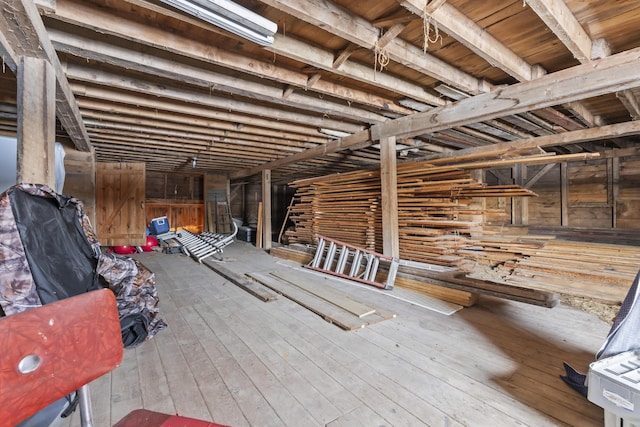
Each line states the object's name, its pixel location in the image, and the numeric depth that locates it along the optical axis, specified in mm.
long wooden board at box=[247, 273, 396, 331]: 2736
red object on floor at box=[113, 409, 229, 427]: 917
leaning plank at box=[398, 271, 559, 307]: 2672
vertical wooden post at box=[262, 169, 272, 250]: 7715
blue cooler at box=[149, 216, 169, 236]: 8805
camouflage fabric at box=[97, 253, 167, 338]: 2436
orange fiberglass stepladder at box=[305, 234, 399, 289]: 3961
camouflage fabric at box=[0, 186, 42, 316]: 1572
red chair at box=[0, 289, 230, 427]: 685
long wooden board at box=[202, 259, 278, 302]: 3567
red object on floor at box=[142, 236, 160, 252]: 7676
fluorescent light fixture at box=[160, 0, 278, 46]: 1732
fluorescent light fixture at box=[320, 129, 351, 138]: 4758
